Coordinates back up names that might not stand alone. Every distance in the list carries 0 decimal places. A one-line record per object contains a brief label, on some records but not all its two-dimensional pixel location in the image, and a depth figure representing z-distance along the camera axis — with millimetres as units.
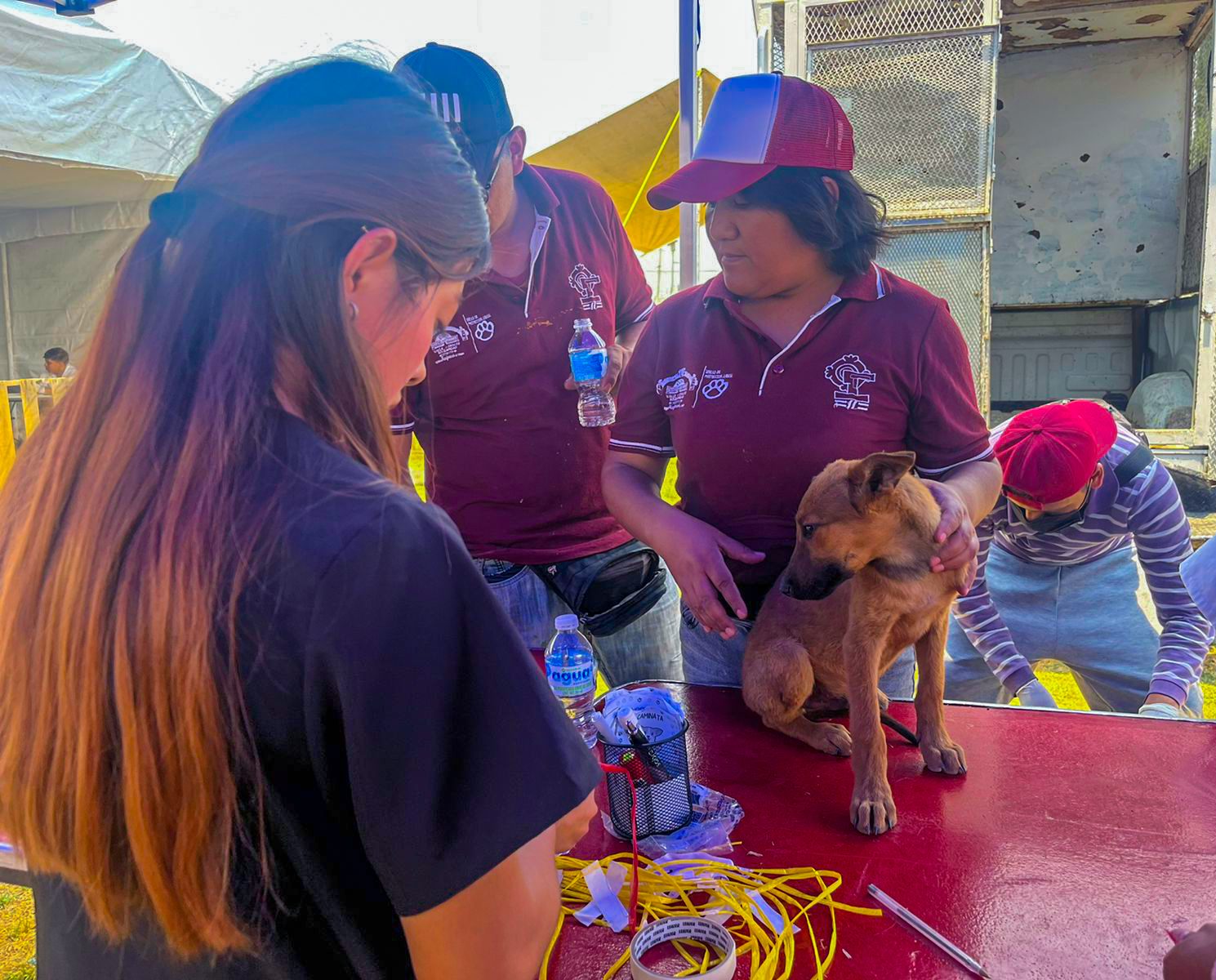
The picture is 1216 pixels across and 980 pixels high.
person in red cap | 2920
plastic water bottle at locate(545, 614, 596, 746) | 2076
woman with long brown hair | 714
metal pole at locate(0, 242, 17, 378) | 9453
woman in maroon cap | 2061
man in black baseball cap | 2648
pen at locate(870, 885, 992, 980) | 1265
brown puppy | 1844
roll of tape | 1264
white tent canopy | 6113
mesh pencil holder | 1605
